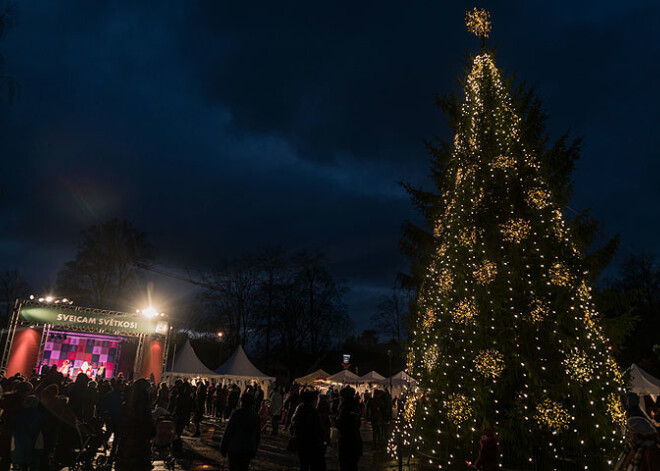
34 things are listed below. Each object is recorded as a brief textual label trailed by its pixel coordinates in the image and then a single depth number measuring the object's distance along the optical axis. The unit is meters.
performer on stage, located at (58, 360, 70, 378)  19.91
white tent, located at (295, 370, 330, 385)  29.08
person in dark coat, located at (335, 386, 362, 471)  6.07
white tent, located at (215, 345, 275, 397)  21.61
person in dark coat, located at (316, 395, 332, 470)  6.47
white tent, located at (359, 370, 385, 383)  25.22
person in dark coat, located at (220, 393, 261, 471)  4.83
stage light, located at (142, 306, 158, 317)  22.00
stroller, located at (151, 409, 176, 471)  6.93
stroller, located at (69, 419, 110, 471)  7.58
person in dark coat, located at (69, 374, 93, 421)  9.38
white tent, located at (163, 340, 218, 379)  21.28
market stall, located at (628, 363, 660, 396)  16.25
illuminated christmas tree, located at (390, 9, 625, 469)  7.30
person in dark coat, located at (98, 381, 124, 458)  7.89
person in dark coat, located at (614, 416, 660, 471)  3.93
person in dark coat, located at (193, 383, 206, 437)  14.02
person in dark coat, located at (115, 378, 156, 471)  4.75
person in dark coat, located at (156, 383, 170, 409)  9.06
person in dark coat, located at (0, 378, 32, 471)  5.24
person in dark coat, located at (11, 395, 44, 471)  5.02
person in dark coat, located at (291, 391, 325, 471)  5.28
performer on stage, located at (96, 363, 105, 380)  22.59
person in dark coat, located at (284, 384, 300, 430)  15.45
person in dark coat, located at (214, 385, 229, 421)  19.98
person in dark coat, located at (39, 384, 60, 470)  5.71
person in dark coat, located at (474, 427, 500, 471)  6.04
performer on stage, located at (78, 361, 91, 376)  21.79
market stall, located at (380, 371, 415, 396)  22.98
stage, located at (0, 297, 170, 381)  17.42
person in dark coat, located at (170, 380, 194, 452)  10.66
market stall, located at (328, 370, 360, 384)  26.84
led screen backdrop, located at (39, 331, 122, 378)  22.52
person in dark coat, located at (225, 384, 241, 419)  16.64
